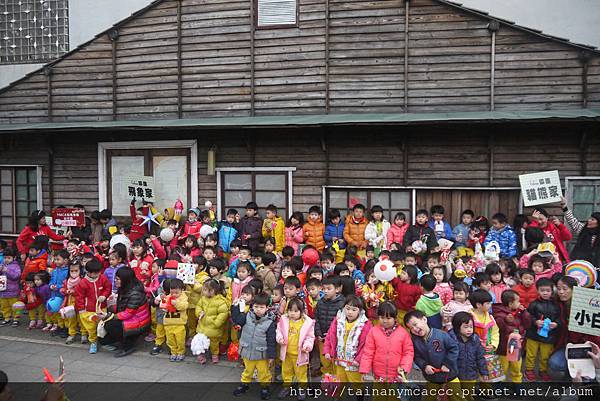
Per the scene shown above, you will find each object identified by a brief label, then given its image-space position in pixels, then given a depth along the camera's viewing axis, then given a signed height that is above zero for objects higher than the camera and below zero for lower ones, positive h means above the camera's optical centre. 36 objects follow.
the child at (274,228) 9.40 -0.79
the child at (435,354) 4.87 -1.77
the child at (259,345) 5.74 -1.98
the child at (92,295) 7.21 -1.71
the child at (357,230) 8.79 -0.78
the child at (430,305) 5.87 -1.49
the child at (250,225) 9.30 -0.73
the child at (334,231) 8.99 -0.83
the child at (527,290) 6.20 -1.36
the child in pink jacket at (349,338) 5.29 -1.75
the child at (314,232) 9.04 -0.84
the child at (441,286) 6.22 -1.33
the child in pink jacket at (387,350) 4.88 -1.75
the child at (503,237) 7.88 -0.80
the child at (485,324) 5.38 -1.59
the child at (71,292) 7.54 -1.71
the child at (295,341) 5.61 -1.86
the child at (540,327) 5.66 -1.76
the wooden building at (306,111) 9.27 +1.85
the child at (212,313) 6.61 -1.80
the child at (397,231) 8.48 -0.76
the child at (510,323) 5.55 -1.65
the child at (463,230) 8.47 -0.75
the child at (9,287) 8.32 -1.82
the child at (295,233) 9.11 -0.87
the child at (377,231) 8.54 -0.78
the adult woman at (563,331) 5.58 -1.74
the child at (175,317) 6.72 -1.91
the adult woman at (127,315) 6.99 -1.97
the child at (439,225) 8.47 -0.65
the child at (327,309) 5.84 -1.53
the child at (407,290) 6.30 -1.40
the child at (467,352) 5.05 -1.81
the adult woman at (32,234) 10.12 -1.02
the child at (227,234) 9.30 -0.92
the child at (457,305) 5.61 -1.42
